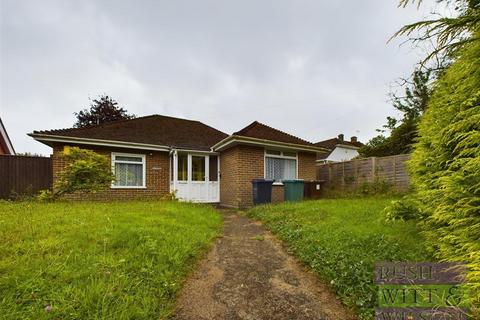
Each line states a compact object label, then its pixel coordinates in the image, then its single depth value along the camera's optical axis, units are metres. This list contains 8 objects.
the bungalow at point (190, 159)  9.89
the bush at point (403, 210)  3.53
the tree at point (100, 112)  20.34
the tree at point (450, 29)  2.31
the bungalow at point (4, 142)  14.75
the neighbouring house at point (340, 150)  27.88
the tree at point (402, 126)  15.94
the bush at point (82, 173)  8.25
